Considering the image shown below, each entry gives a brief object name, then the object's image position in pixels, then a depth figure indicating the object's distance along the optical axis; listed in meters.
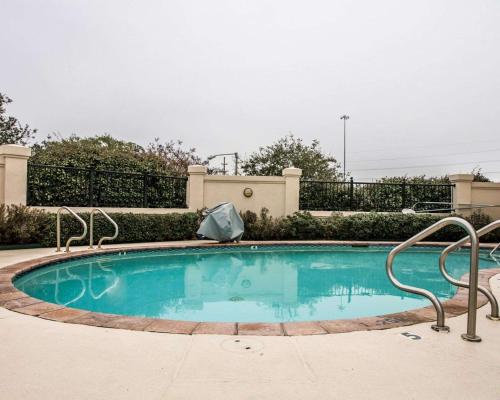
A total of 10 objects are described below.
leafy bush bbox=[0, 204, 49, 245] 7.55
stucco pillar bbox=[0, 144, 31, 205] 8.23
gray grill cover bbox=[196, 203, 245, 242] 9.77
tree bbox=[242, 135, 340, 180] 22.34
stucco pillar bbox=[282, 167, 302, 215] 12.39
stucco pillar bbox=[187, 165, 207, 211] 11.70
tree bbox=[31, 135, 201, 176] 10.92
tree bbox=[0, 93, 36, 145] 18.66
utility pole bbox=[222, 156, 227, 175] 28.92
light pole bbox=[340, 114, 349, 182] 31.94
